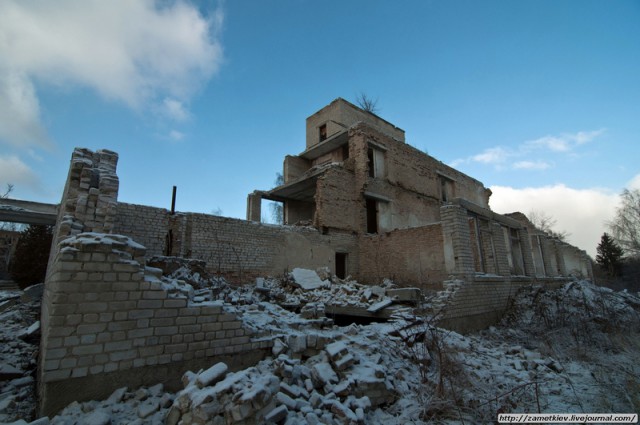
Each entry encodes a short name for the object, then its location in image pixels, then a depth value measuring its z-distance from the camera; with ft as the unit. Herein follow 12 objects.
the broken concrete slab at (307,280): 36.17
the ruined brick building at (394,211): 33.83
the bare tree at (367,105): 93.72
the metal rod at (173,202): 33.67
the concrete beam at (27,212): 33.06
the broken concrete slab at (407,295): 27.25
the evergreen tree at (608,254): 92.23
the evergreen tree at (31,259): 42.68
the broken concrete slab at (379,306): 27.12
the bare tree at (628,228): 91.81
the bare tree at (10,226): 99.87
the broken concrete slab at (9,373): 14.93
